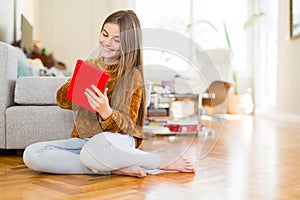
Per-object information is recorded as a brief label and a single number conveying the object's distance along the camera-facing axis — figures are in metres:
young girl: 1.60
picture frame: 4.72
